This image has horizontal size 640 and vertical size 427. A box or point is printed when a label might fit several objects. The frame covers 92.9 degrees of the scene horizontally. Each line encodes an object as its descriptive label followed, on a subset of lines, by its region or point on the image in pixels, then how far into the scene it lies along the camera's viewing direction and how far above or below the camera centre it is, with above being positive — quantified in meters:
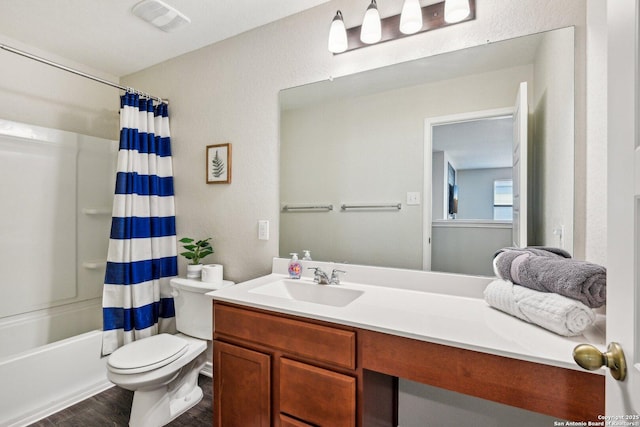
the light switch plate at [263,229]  1.93 -0.10
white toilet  1.51 -0.79
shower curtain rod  1.65 +0.87
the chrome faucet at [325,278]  1.58 -0.33
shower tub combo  1.77 -0.38
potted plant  2.03 -0.28
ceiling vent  1.72 +1.18
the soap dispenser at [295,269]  1.72 -0.31
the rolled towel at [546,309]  0.86 -0.29
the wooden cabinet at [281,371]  1.09 -0.62
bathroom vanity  0.83 -0.45
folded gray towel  0.85 -0.18
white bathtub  1.65 -0.99
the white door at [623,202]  0.51 +0.02
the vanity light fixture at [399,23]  1.35 +0.92
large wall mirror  1.24 +0.27
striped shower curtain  2.02 -0.14
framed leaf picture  2.07 +0.35
